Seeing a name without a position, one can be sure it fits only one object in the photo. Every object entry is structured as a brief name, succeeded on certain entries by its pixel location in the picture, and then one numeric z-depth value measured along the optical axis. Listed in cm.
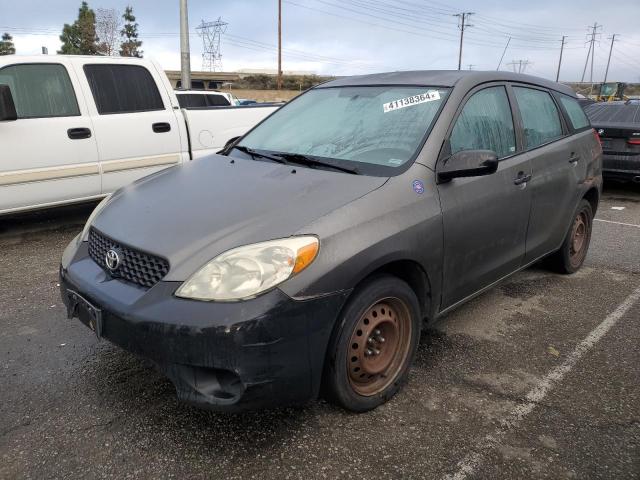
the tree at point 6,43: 5944
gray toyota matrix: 223
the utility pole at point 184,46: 1633
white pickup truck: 536
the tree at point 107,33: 5269
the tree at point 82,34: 5281
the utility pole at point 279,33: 3909
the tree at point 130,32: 6750
